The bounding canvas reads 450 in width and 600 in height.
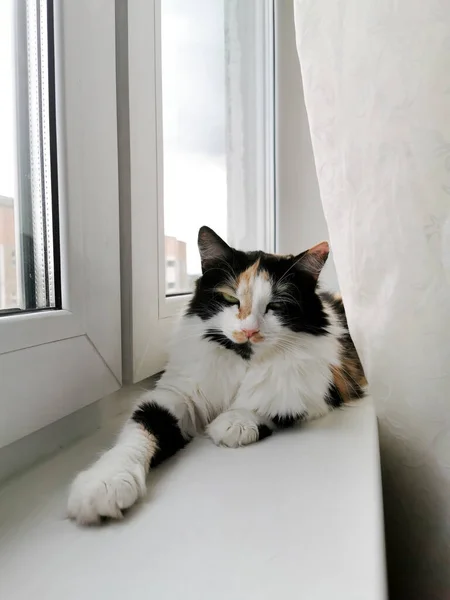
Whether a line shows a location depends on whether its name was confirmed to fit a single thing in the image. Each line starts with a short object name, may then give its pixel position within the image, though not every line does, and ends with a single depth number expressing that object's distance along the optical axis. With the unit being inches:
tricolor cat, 29.3
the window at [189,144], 34.1
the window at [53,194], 25.1
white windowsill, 14.8
